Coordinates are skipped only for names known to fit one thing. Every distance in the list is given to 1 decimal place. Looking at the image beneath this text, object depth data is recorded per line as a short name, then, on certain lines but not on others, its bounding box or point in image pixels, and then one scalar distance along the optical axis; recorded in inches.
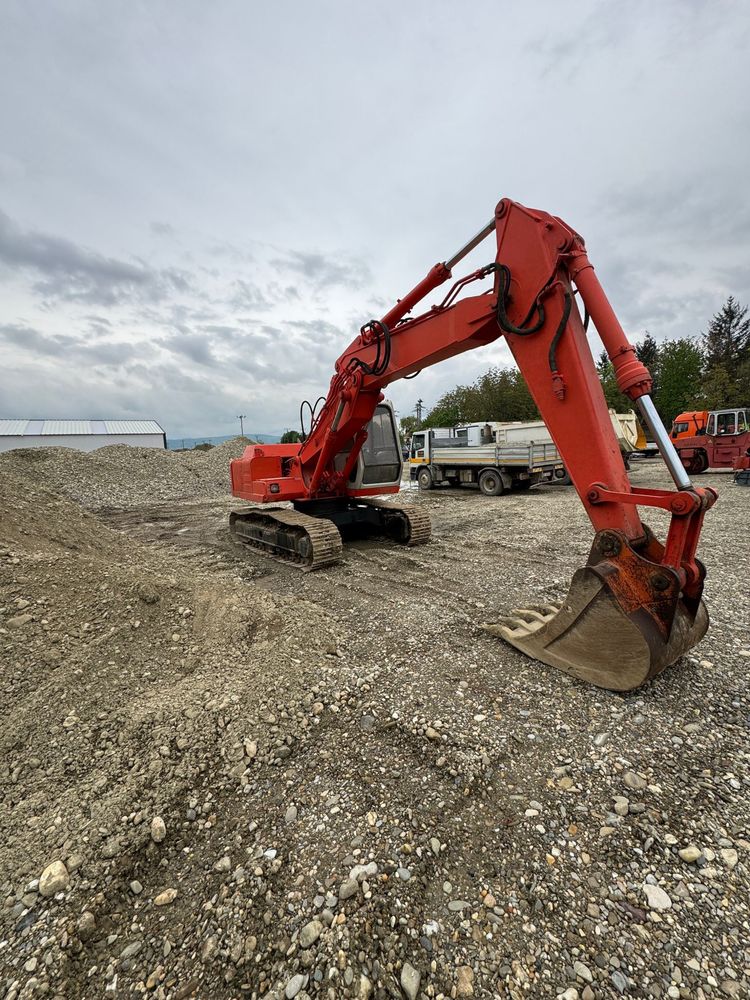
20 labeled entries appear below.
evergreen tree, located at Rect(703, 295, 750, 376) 1683.1
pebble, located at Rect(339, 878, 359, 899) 75.5
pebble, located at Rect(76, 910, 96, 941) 70.5
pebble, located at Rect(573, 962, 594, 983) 63.1
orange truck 677.3
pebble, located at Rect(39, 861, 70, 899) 76.9
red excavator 118.6
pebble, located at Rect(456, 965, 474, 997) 62.6
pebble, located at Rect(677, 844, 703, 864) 79.1
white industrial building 1843.0
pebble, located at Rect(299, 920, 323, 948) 68.6
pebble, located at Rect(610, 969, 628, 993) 62.1
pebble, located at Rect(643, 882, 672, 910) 71.8
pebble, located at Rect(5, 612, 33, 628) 152.6
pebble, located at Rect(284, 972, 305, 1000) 62.7
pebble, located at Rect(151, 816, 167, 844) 87.2
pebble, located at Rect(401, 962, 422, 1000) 62.9
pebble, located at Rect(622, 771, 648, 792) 95.7
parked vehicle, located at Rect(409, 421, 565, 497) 588.4
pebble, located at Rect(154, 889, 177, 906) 75.9
